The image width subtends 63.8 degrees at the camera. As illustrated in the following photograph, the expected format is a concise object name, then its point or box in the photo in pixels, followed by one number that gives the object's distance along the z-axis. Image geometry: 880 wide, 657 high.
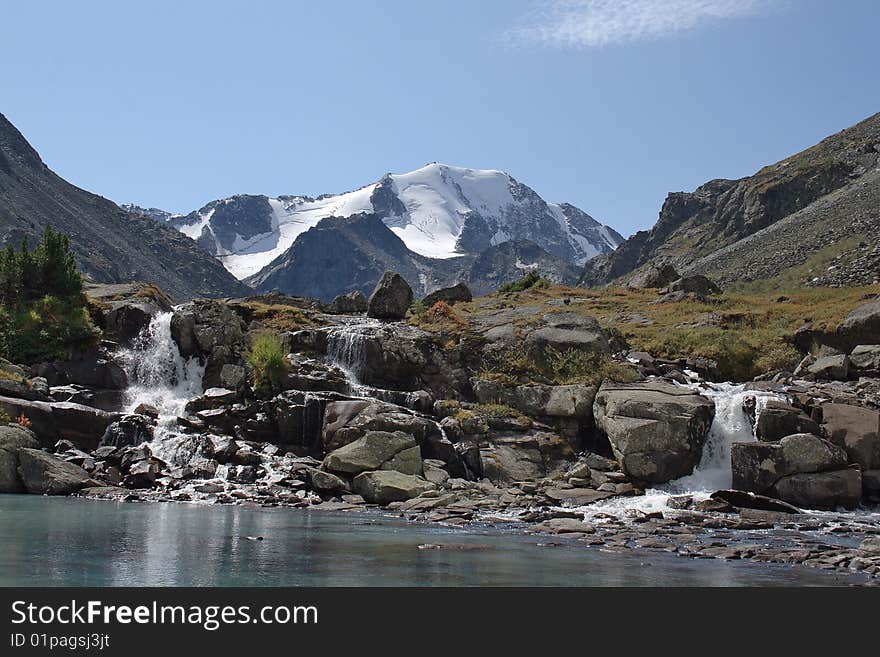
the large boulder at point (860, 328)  39.25
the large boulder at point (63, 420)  31.84
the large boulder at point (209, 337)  40.41
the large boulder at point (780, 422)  29.72
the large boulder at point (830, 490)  27.00
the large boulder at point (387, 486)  28.08
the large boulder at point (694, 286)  65.00
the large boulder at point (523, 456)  32.19
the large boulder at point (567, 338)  40.34
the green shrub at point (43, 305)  38.28
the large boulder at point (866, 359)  36.11
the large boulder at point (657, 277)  78.50
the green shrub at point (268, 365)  36.81
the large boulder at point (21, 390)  32.88
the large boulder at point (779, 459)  27.55
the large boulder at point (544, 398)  35.44
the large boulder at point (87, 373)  37.00
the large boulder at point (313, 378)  37.00
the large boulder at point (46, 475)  28.17
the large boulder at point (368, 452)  30.00
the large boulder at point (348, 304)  61.72
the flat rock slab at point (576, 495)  27.00
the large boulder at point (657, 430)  30.05
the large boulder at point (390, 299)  54.97
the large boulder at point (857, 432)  28.12
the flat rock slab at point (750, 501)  25.50
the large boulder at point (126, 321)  41.39
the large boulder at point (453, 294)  63.03
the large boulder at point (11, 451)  28.34
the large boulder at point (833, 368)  36.59
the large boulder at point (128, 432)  32.53
